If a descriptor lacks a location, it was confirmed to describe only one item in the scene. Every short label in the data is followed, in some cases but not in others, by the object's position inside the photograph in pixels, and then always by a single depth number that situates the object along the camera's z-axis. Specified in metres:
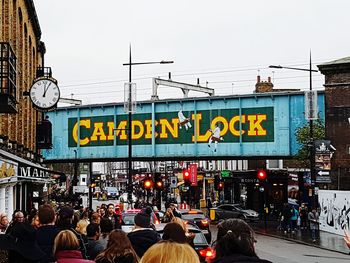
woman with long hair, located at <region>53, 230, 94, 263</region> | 7.10
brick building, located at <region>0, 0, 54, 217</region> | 19.27
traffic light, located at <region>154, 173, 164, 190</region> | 34.88
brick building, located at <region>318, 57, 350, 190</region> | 38.09
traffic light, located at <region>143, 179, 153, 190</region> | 33.97
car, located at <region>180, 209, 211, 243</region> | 25.71
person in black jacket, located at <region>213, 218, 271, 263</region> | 4.72
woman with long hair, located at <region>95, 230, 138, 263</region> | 6.77
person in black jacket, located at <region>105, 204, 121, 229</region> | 18.27
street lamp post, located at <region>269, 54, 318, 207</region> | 32.88
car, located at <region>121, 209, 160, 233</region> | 20.83
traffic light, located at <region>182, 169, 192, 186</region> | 42.66
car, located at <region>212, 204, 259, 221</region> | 45.66
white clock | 26.11
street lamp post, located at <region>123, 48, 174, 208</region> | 32.09
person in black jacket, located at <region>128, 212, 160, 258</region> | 8.19
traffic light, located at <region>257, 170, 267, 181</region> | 33.78
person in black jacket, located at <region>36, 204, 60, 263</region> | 8.30
